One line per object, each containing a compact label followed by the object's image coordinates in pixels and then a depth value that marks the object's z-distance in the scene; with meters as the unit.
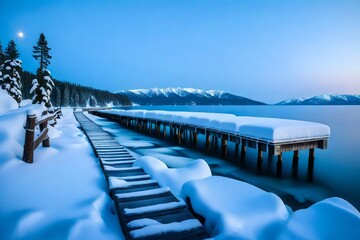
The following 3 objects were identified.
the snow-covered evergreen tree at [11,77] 29.45
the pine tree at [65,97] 90.86
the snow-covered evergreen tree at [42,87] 23.72
